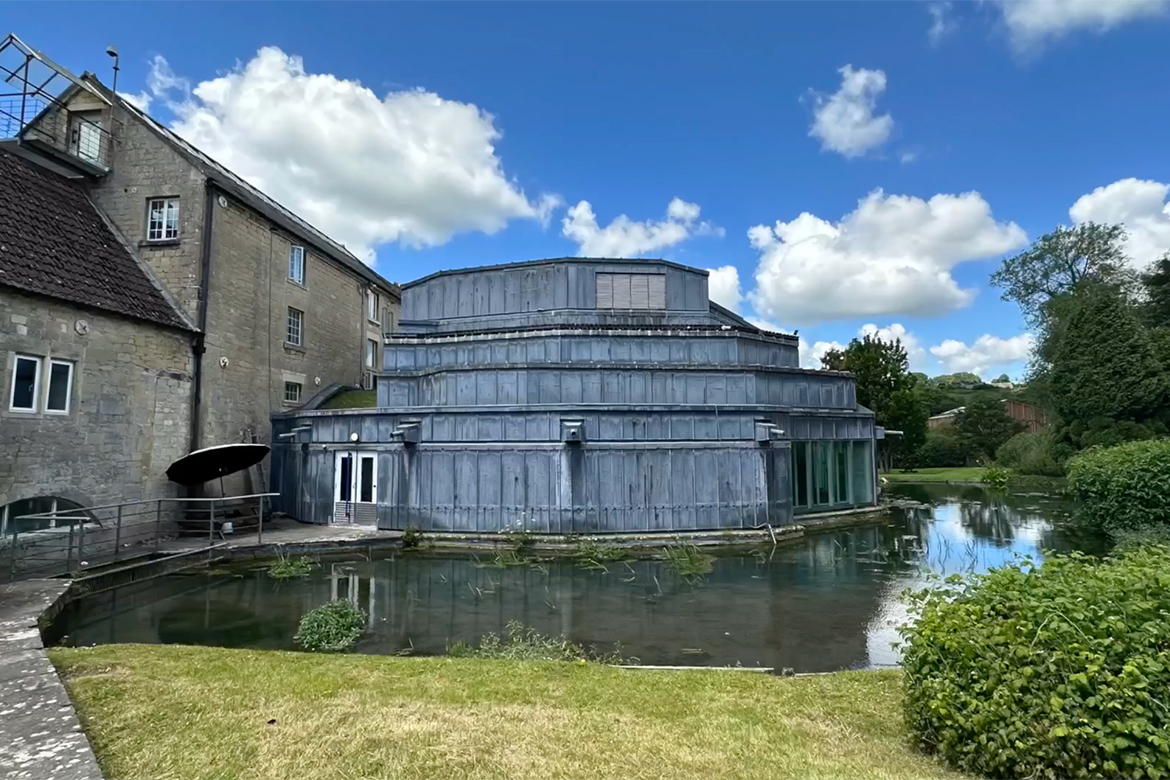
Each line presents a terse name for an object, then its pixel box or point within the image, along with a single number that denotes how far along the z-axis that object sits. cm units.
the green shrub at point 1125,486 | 1310
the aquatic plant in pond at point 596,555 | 1362
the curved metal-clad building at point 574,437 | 1625
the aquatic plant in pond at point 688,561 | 1231
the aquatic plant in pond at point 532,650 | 691
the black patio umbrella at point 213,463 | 1459
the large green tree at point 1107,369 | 2416
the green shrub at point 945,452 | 4588
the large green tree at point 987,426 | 4397
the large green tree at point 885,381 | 3656
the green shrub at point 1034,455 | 2861
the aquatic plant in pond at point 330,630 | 744
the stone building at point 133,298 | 1223
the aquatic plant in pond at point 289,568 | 1200
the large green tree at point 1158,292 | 3409
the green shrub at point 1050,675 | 304
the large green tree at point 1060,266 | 3725
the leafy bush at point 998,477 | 3066
